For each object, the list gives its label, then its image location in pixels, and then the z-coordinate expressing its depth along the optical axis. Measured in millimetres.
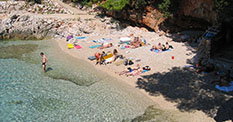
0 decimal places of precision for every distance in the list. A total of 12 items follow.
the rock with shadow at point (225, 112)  8646
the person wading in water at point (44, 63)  14312
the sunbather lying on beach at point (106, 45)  19562
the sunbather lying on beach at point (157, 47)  17625
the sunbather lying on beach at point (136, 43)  19327
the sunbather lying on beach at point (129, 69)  13898
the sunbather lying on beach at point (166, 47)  17619
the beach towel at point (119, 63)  15546
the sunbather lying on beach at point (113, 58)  16025
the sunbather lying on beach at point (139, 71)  13656
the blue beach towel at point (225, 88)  10550
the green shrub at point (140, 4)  22839
